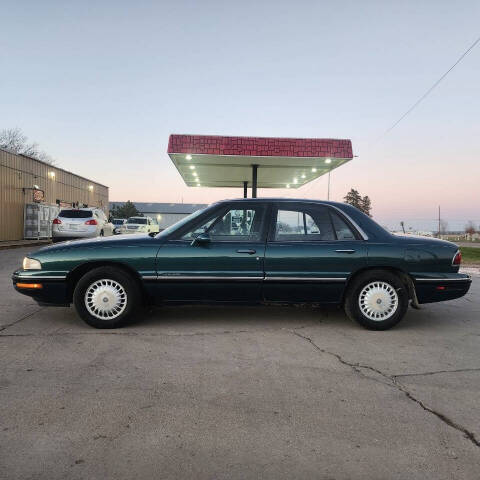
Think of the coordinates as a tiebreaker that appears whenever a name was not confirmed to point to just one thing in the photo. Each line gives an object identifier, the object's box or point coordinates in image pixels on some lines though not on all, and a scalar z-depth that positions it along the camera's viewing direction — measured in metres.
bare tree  59.53
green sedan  4.38
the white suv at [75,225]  15.88
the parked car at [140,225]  22.32
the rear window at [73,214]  16.16
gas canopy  14.22
